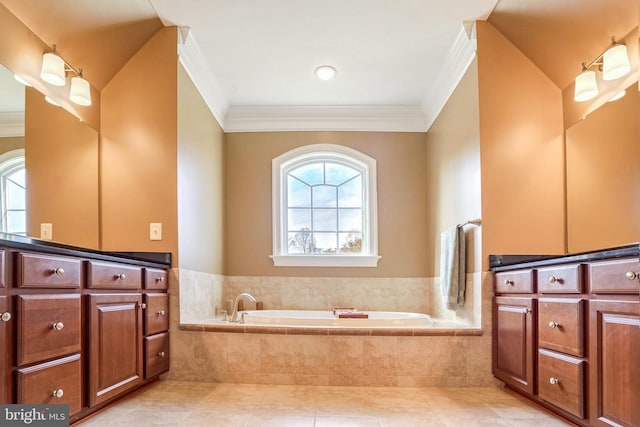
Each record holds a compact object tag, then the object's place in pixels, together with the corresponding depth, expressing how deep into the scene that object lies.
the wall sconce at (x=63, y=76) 2.77
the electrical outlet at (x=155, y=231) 3.22
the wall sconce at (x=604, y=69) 2.63
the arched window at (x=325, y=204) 4.73
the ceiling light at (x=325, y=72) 3.84
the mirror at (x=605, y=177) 2.55
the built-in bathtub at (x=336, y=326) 3.05
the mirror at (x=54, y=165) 2.58
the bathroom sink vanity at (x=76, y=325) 1.77
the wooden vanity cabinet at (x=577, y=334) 1.81
